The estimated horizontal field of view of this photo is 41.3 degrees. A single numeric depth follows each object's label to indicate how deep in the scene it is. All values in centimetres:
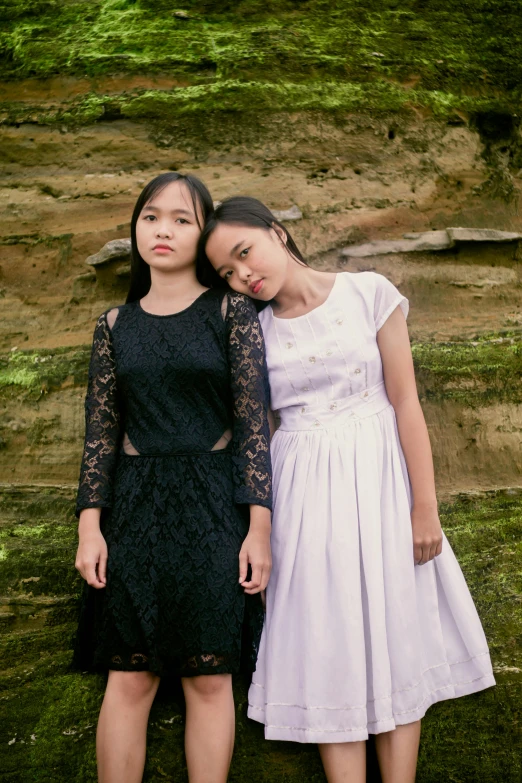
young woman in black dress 225
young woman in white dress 229
